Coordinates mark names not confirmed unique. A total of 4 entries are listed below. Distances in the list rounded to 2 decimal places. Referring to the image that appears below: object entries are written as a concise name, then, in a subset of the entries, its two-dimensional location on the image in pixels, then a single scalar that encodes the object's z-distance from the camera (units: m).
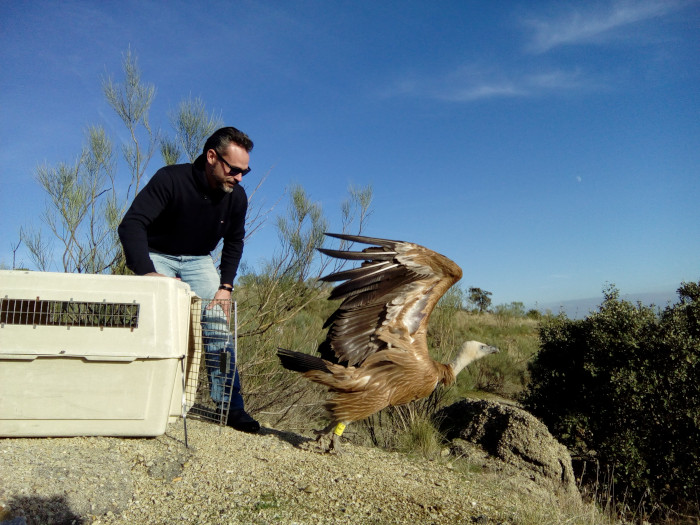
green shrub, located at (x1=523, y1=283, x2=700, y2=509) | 6.91
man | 4.29
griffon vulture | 4.39
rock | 5.78
